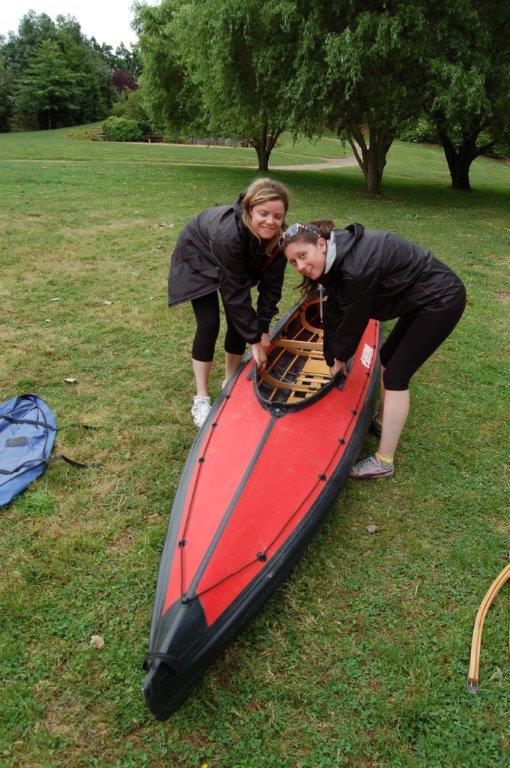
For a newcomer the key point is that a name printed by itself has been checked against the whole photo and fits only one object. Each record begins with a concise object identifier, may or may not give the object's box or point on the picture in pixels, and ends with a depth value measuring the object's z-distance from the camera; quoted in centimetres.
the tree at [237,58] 1176
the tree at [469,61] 1100
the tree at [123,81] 5919
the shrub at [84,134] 3519
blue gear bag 337
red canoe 222
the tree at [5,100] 4200
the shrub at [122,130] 3731
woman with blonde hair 309
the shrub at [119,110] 4544
